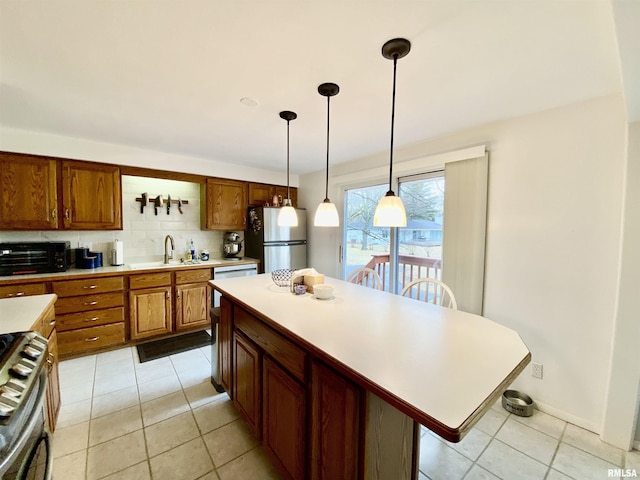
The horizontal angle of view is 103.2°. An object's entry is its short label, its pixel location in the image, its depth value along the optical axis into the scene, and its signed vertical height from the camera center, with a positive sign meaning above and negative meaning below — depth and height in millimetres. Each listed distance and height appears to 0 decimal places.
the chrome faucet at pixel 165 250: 3395 -331
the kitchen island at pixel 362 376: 793 -491
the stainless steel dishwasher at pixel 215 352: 2109 -1065
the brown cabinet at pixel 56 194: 2430 +313
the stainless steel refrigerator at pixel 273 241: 3723 -194
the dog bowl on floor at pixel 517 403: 1897 -1313
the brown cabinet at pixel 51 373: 1456 -973
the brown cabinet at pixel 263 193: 3969 +578
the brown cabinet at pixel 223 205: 3566 +331
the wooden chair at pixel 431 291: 1791 -537
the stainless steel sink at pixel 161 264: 3048 -493
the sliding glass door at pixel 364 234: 3262 -57
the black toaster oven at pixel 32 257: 2375 -327
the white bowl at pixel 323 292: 1719 -427
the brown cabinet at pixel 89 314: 2493 -915
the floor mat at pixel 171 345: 2732 -1377
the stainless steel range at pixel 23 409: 691 -559
